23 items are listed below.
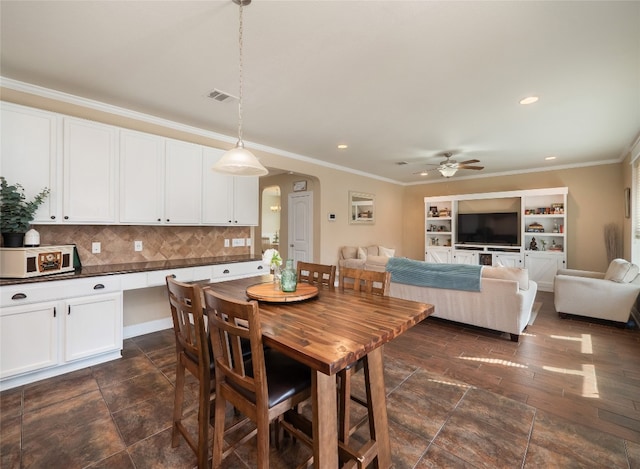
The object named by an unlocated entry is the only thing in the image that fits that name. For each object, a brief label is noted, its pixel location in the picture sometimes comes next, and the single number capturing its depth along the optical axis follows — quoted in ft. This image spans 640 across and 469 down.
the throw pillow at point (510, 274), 10.93
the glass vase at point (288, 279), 6.32
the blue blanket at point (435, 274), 11.46
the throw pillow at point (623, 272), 12.12
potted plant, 7.70
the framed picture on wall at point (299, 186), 19.80
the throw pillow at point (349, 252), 20.02
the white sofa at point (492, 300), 10.66
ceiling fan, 16.21
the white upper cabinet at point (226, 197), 12.23
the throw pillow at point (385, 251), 21.94
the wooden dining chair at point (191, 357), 4.82
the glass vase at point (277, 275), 6.79
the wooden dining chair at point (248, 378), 3.86
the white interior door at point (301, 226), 19.38
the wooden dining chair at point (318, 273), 7.59
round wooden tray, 5.79
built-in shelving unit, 19.40
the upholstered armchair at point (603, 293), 12.02
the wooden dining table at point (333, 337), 3.68
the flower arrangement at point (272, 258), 6.63
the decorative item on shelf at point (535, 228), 20.22
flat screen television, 21.15
